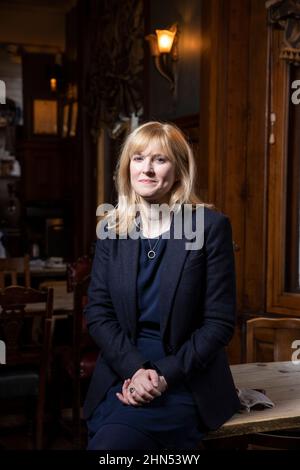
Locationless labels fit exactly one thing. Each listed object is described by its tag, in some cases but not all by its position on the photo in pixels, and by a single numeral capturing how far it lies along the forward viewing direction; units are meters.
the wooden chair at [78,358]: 3.83
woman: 2.01
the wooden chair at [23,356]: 3.55
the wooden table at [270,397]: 2.05
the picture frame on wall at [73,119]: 9.87
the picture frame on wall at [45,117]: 11.31
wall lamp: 5.45
